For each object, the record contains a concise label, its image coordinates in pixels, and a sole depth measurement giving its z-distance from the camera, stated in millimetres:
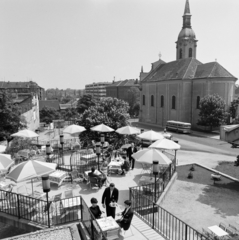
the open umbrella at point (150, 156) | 11047
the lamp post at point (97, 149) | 12786
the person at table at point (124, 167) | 13516
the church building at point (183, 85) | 40000
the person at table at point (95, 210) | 7518
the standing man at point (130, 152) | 15414
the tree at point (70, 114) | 80762
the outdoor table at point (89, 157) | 14662
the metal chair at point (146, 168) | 13980
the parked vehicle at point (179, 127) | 36812
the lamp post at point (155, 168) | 9586
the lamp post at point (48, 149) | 13134
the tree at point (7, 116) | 22656
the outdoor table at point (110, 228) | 6652
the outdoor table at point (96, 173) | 11391
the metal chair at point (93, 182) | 11119
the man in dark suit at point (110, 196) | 8125
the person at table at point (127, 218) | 7248
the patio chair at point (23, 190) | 10820
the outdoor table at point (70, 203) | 8008
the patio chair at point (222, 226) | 7949
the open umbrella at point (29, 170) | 8720
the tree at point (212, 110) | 36344
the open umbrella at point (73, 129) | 17730
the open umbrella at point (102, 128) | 17205
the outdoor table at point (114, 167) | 13420
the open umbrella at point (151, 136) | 16734
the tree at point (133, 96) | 82000
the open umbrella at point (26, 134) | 17047
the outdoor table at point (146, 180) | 11773
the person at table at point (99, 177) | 11109
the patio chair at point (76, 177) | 12410
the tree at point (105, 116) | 20547
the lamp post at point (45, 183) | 7684
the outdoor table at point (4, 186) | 10725
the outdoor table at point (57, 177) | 11430
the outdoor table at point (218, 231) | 7273
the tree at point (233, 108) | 38562
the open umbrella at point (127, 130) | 17062
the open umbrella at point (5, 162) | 9995
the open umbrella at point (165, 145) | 13336
